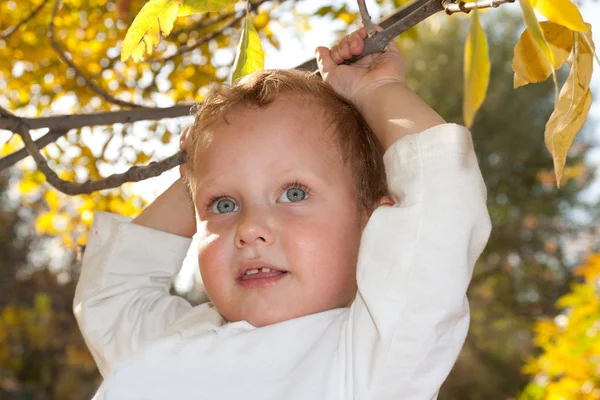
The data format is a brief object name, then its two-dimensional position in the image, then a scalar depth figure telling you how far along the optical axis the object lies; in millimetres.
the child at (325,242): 988
